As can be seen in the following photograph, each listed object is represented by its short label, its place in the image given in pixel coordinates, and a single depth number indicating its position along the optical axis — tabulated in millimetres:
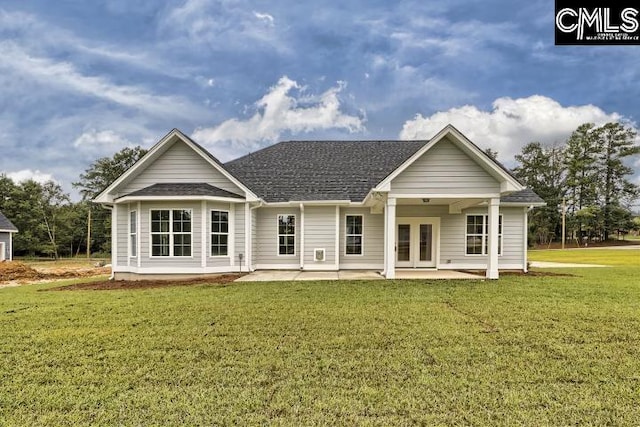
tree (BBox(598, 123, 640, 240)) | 52438
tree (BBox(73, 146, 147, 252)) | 48625
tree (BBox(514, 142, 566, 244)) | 54500
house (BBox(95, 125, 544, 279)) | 11758
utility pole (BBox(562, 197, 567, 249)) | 47438
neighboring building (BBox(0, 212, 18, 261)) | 27328
